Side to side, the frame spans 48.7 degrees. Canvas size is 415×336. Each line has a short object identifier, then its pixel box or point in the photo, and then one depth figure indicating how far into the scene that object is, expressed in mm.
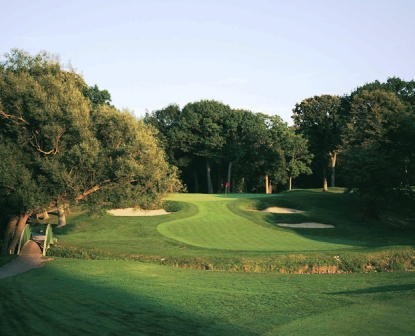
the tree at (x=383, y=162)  38031
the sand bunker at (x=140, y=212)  36719
